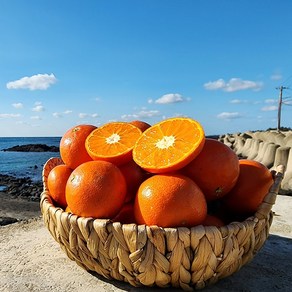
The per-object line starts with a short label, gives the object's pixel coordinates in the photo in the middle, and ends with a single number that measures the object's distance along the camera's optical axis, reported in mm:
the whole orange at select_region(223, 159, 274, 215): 278
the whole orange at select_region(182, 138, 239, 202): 261
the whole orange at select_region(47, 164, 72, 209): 303
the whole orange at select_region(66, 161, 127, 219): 243
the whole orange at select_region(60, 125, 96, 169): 310
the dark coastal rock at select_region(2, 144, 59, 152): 32462
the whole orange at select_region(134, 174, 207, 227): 230
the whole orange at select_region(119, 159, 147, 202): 281
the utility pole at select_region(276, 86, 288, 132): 21678
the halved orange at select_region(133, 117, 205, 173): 250
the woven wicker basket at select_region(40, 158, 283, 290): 221
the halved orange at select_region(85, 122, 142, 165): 284
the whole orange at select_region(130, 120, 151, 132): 339
